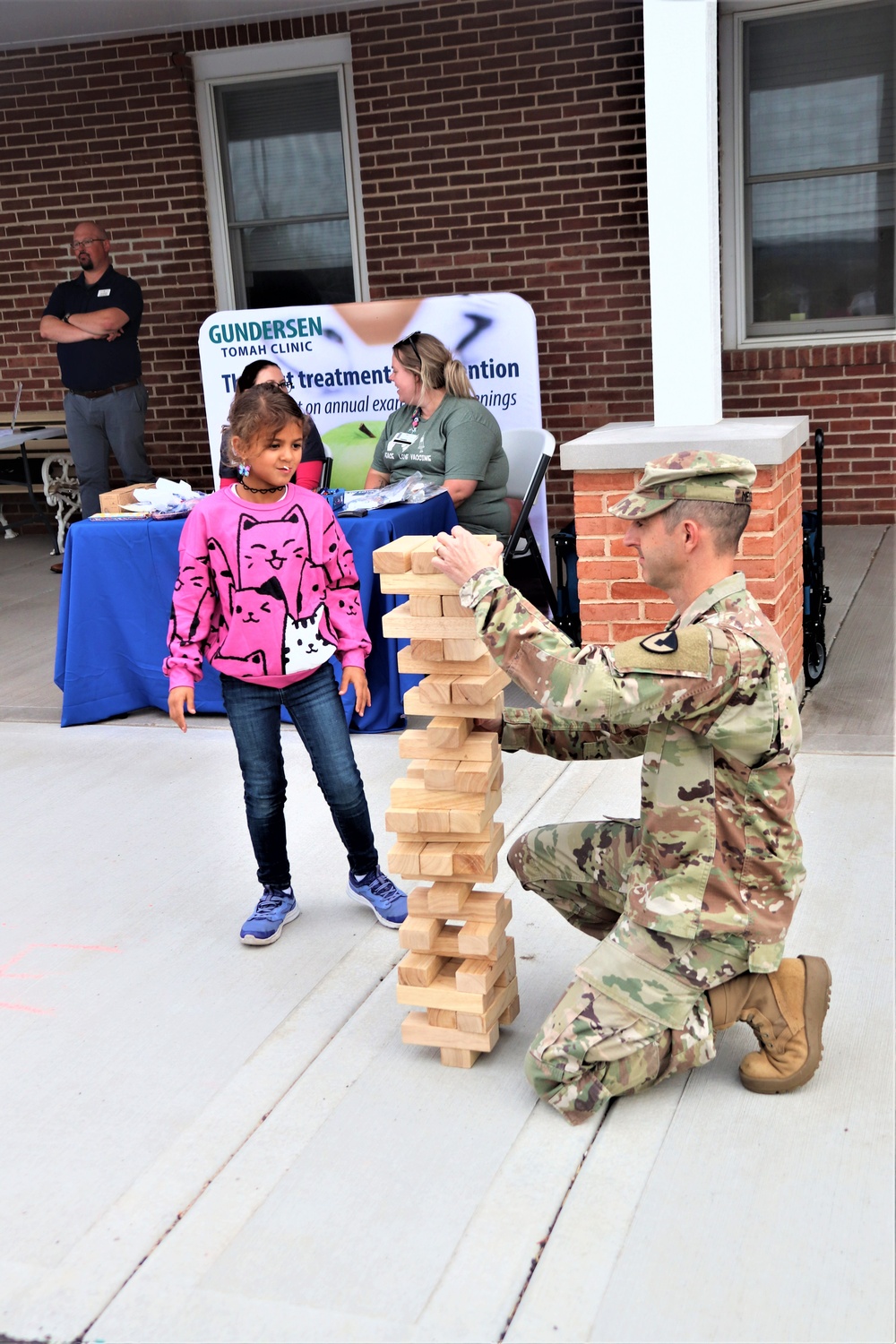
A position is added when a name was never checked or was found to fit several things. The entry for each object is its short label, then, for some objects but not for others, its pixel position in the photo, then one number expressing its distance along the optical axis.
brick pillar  4.48
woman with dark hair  5.55
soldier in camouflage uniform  2.45
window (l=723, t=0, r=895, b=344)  7.98
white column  4.41
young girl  3.32
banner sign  7.28
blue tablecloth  5.43
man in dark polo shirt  8.06
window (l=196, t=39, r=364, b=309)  8.83
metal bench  9.21
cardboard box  5.60
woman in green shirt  5.64
